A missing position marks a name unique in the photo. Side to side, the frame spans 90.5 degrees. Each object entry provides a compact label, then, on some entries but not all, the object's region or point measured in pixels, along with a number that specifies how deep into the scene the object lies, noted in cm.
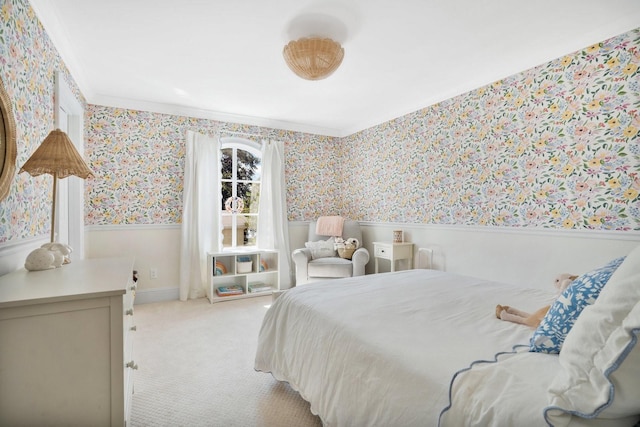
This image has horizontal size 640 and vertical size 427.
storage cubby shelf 390
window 439
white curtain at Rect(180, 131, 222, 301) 391
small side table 378
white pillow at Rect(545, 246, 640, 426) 72
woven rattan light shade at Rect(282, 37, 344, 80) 225
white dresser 102
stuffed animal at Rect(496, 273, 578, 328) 137
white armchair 390
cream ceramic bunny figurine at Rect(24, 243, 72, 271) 150
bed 77
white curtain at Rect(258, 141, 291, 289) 446
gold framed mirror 141
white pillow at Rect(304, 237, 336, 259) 420
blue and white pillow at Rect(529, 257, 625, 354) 105
